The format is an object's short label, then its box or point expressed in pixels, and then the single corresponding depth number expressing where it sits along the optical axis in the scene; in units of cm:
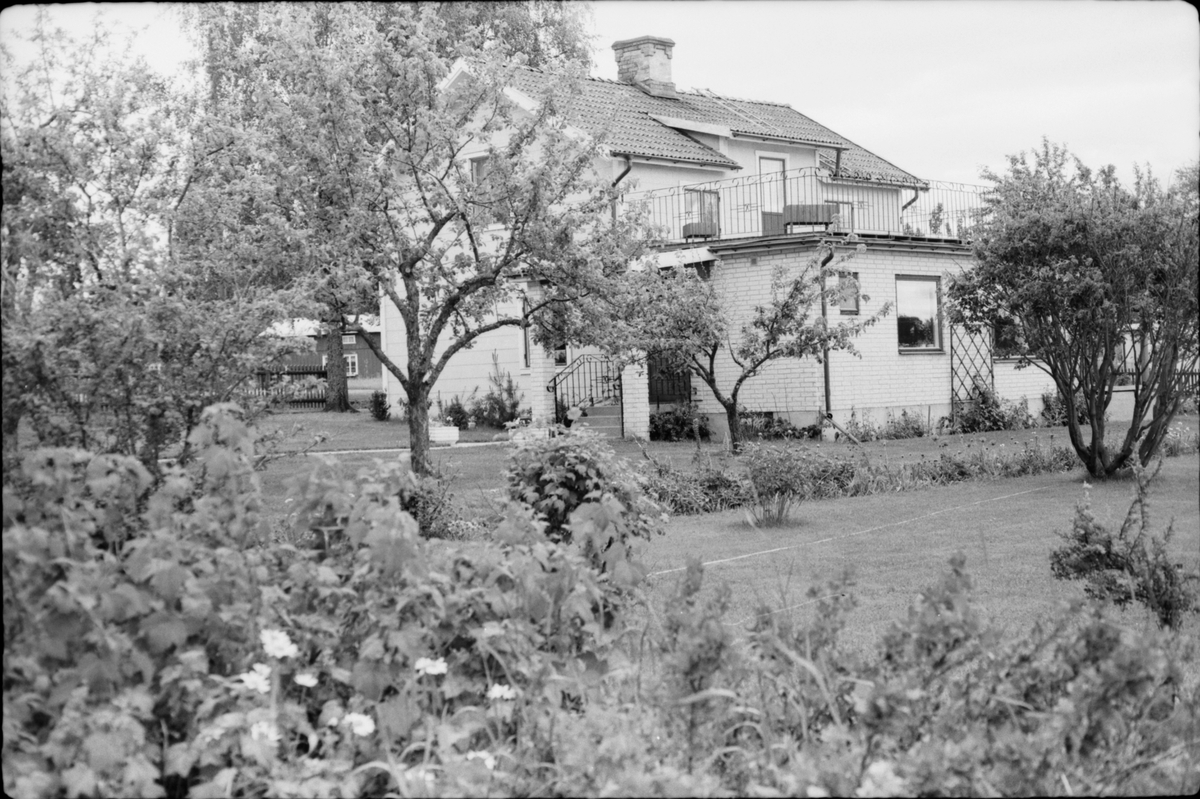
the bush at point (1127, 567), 568
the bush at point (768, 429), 2156
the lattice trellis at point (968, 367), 2434
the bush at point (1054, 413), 2472
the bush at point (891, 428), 2164
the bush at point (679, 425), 2262
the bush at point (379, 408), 2805
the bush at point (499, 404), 2575
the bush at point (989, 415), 2359
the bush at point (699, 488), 1253
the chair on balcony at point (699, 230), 2425
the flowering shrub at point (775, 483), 1152
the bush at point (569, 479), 589
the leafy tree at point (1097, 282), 1367
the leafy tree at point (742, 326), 1748
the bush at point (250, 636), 301
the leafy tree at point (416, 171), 1266
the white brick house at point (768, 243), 2238
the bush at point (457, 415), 2631
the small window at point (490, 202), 1317
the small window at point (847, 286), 1741
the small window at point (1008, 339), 1480
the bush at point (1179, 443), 1713
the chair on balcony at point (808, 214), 2480
